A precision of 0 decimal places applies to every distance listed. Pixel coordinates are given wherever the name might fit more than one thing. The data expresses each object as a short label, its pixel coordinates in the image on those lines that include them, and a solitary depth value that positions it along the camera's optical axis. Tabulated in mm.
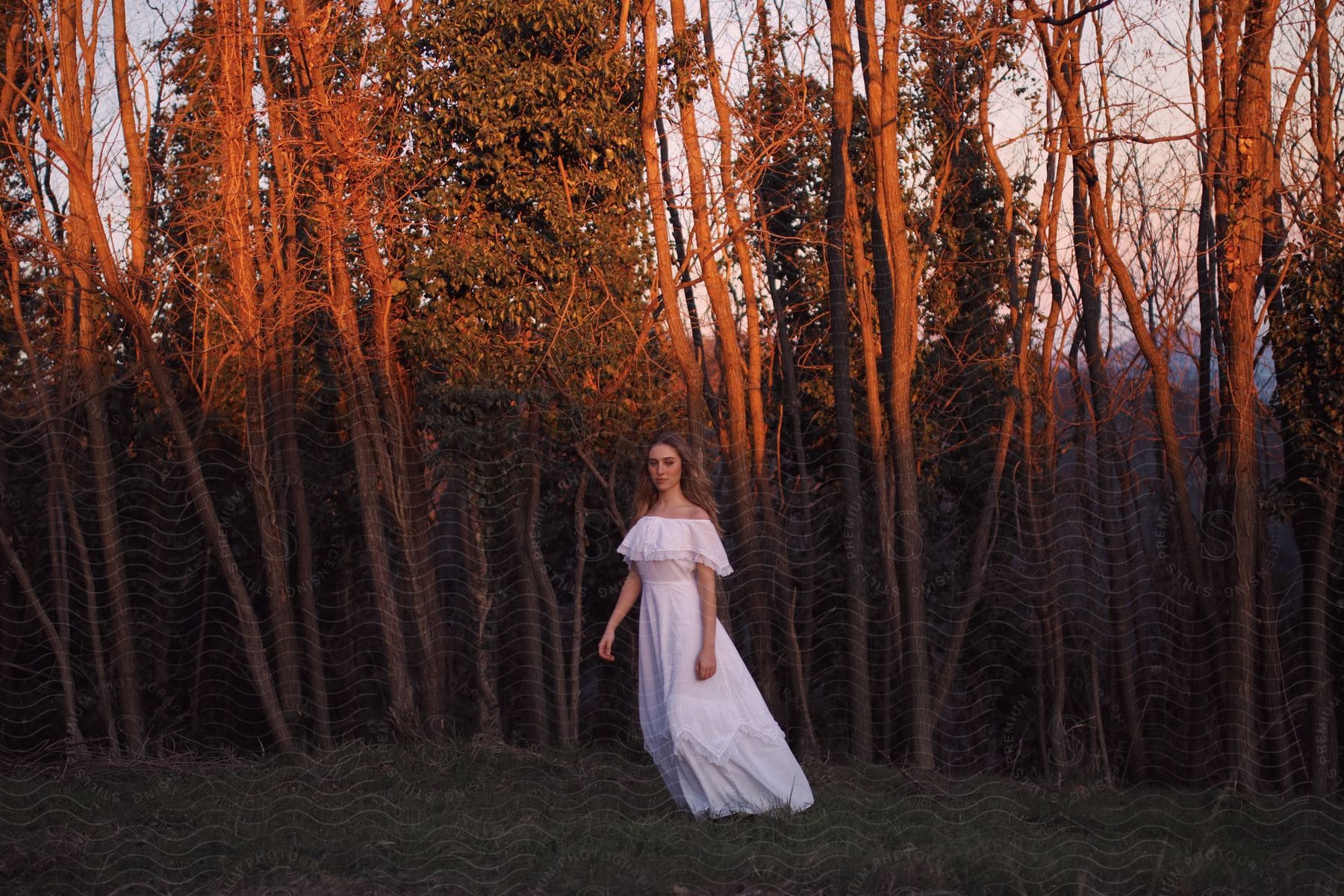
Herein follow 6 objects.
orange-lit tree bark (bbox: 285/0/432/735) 6973
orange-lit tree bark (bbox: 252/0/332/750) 7047
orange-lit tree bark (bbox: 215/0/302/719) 6875
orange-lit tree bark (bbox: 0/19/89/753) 6918
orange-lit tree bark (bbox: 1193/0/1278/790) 6582
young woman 4523
